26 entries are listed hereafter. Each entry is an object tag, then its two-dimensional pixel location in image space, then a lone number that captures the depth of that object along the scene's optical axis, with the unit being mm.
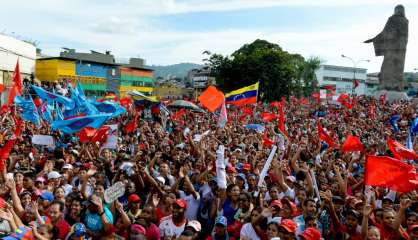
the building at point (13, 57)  36406
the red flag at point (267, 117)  19447
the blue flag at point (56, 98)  15367
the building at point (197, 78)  123800
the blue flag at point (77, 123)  11492
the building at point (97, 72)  65812
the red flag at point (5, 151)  7409
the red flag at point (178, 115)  23547
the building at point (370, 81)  123225
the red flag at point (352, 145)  11305
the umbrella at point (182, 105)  23781
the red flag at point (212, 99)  14586
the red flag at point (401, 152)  8730
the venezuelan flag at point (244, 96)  17938
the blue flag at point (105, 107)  16234
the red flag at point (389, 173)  6387
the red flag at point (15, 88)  14945
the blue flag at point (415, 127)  12912
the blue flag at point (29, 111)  16172
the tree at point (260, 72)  51031
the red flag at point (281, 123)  13589
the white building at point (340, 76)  123188
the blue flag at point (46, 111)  16694
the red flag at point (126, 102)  25686
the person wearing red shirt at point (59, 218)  5398
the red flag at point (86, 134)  11578
